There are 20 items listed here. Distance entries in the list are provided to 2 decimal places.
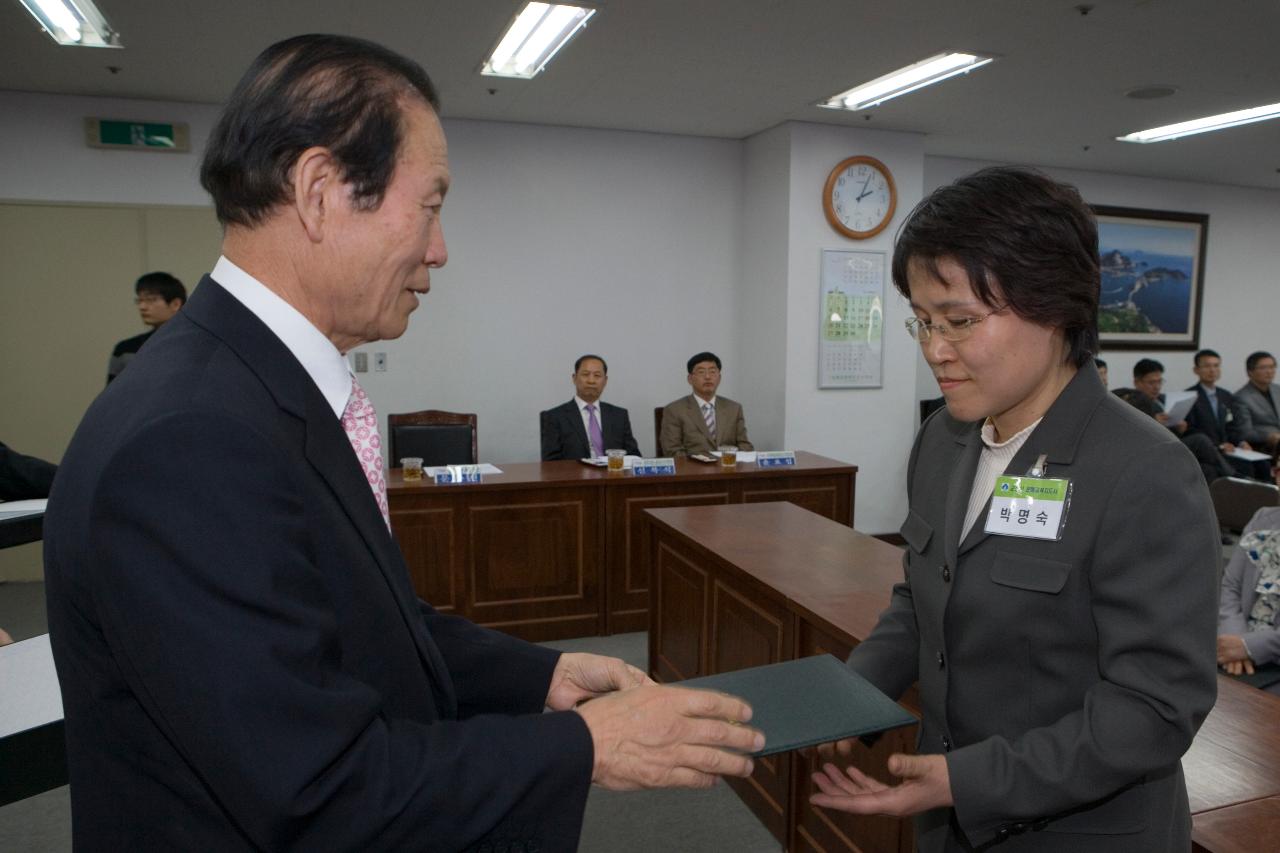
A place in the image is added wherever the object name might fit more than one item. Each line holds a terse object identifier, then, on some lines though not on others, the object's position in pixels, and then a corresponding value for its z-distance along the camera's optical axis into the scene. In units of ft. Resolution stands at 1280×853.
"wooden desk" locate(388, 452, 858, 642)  13.71
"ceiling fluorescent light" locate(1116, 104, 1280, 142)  18.57
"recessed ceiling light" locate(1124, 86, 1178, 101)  16.58
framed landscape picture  25.79
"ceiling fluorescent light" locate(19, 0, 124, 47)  12.76
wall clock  19.89
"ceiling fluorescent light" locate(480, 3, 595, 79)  13.00
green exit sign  17.31
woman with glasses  3.31
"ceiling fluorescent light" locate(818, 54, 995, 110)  15.11
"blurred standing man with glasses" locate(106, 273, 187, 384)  14.52
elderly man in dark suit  2.24
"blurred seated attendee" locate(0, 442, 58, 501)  9.50
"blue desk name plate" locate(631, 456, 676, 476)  14.88
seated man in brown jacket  18.35
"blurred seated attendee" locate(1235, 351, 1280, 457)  23.66
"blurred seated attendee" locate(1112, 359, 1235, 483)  21.70
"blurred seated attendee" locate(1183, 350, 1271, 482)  23.35
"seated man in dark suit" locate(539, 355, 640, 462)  17.29
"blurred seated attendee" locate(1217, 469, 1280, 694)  8.13
